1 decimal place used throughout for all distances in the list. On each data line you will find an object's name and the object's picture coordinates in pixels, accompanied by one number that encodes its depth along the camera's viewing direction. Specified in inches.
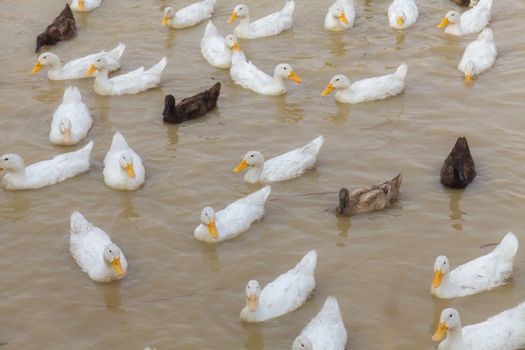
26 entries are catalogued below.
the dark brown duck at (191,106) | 512.7
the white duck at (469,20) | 608.1
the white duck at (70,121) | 495.8
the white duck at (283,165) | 455.8
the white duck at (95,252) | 381.7
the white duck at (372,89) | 534.3
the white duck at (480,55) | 554.3
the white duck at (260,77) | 540.7
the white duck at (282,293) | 353.1
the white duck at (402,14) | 621.4
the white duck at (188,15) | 638.5
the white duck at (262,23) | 622.5
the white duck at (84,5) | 666.2
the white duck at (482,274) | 367.6
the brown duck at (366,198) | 420.8
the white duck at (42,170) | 450.9
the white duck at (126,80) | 552.1
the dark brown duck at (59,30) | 615.5
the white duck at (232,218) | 404.8
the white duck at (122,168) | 449.4
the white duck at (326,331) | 331.6
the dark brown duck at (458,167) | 438.0
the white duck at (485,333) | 329.1
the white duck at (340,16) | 617.0
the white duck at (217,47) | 574.9
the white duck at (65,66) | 567.8
